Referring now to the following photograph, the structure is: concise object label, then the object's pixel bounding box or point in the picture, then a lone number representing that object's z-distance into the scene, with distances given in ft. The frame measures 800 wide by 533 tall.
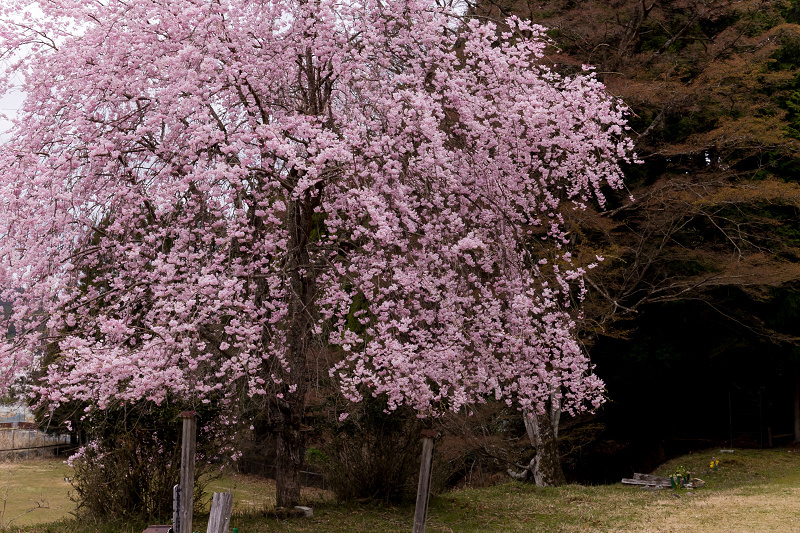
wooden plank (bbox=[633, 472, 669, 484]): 44.42
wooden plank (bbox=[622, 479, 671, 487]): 44.24
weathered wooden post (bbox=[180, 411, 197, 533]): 18.29
